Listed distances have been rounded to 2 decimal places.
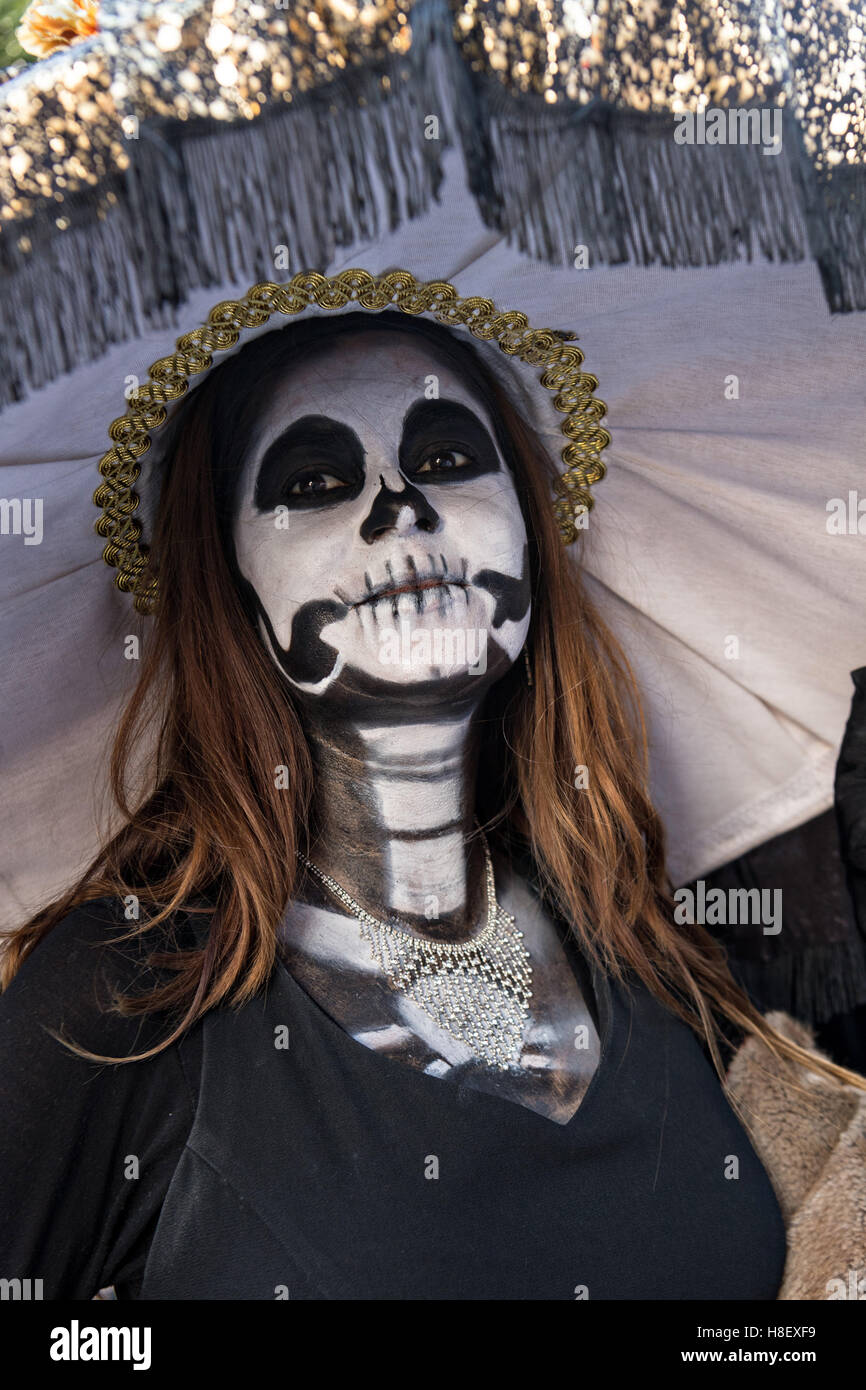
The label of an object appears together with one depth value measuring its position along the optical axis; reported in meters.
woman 1.08
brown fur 1.23
